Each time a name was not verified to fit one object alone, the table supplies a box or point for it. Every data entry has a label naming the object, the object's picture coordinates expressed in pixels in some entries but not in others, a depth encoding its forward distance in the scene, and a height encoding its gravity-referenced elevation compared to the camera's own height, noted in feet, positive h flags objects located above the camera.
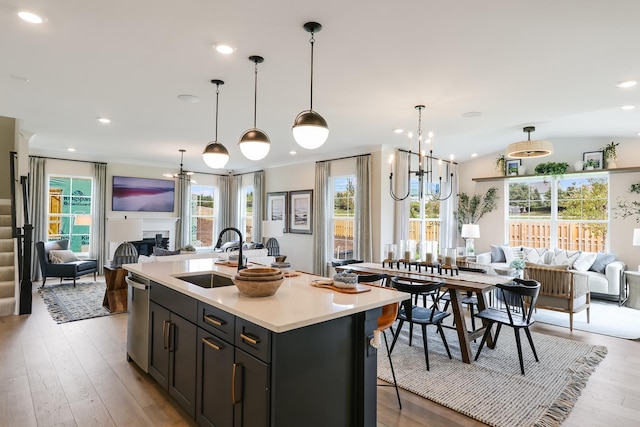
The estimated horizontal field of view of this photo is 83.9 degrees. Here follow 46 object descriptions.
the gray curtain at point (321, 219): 24.21 +0.03
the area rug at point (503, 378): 8.54 -4.52
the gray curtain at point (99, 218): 26.35 -0.04
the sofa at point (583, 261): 20.18 -2.55
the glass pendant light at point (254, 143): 9.62 +2.06
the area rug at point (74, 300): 16.01 -4.36
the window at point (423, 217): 24.26 +0.23
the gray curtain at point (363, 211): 21.71 +0.54
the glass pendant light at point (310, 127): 8.09 +2.10
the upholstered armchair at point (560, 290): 14.85 -2.92
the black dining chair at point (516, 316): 10.69 -3.09
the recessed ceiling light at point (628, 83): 11.37 +4.50
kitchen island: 5.61 -2.43
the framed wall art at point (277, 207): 27.99 +0.98
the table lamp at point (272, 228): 22.59 -0.57
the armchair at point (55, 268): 21.80 -3.12
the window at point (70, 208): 25.58 +0.65
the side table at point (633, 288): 18.71 -3.51
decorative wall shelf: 21.37 +3.23
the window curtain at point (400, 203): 21.95 +1.07
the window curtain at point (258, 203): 30.01 +1.30
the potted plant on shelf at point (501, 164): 26.71 +4.32
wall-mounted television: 27.86 +1.93
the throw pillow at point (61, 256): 22.27 -2.50
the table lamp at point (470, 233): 24.88 -0.86
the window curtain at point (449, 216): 27.30 +0.35
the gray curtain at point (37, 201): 23.89 +1.05
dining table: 11.40 -2.05
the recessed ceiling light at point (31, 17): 7.86 +4.52
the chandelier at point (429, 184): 24.64 +2.60
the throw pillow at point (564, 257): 22.11 -2.23
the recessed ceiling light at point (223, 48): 9.27 +4.51
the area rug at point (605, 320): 15.06 -4.61
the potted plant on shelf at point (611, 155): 21.97 +4.15
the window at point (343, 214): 23.70 +0.38
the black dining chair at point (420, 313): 10.82 -3.05
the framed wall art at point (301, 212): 26.15 +0.56
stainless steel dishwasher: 9.89 -3.00
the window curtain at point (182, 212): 30.83 +0.54
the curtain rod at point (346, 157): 22.40 +4.09
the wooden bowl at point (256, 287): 6.91 -1.33
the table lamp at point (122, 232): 15.26 -0.62
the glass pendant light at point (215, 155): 11.15 +2.00
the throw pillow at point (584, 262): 21.47 -2.42
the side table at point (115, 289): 16.47 -3.32
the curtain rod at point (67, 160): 24.63 +4.17
